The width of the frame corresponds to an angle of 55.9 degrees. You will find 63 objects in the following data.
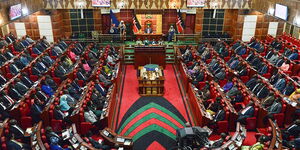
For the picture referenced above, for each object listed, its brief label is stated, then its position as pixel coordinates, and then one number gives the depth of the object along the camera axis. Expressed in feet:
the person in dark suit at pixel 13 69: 36.68
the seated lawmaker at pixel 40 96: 29.91
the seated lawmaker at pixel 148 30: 55.93
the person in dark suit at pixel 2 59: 38.93
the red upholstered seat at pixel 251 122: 27.22
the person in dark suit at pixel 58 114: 26.81
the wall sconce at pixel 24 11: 41.86
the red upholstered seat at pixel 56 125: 26.76
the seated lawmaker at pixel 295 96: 28.80
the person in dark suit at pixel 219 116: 26.99
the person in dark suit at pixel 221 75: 36.01
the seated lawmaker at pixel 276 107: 27.22
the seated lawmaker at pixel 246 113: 27.17
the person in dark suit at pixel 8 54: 41.00
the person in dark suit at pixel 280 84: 31.99
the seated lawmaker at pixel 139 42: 52.97
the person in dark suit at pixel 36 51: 44.29
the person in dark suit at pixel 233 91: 31.07
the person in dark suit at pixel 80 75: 35.73
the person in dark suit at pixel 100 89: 32.27
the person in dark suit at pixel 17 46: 44.62
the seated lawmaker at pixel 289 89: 30.55
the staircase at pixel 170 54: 49.52
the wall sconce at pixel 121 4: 50.20
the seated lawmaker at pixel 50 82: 33.45
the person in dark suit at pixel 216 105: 28.25
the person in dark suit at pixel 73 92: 31.19
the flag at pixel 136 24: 54.70
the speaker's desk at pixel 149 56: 46.01
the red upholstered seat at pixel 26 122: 27.09
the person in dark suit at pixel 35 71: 36.70
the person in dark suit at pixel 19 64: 38.15
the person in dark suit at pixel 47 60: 39.65
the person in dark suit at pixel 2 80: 33.64
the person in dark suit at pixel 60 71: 36.55
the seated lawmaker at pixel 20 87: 31.48
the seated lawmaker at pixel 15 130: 23.82
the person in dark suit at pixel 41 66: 38.01
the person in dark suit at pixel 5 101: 28.22
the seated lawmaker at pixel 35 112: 27.04
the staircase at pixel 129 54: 49.09
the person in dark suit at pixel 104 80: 34.47
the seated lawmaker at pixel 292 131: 24.10
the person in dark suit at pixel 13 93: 30.30
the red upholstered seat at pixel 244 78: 36.86
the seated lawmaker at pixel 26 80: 33.42
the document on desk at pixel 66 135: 23.43
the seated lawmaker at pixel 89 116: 26.78
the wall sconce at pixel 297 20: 33.84
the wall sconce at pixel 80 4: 50.26
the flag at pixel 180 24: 54.49
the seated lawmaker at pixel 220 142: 22.53
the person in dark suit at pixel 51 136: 22.63
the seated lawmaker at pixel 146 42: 49.93
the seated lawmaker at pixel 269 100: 28.55
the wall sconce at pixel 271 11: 41.21
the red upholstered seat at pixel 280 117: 27.15
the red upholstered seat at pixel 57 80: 36.05
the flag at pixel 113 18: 52.80
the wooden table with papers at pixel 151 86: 36.65
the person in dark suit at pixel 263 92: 30.36
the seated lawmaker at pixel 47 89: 31.78
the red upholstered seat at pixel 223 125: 26.91
